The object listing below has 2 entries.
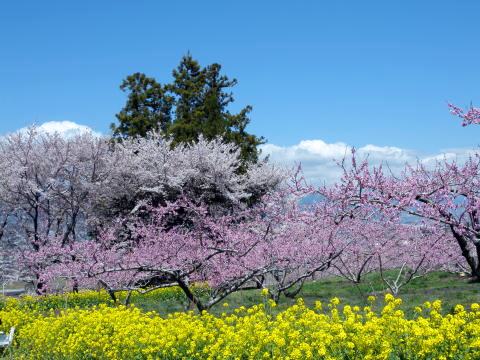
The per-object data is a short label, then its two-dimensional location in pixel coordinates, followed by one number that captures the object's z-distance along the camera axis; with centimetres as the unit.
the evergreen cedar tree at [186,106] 3775
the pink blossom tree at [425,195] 831
